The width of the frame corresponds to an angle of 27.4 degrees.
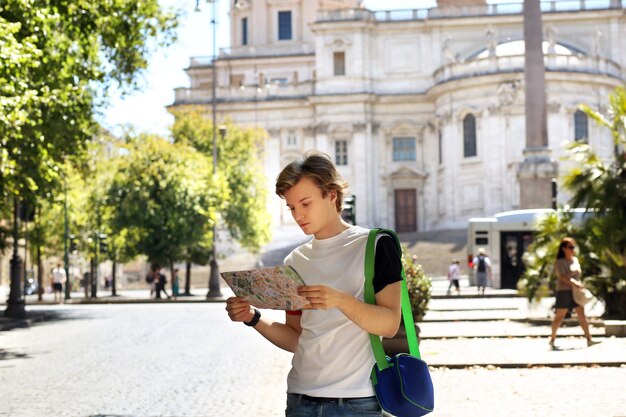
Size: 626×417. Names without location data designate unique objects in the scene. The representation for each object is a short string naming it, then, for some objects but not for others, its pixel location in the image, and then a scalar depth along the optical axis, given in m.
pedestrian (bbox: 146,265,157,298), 54.44
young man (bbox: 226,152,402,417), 4.67
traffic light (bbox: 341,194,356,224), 27.88
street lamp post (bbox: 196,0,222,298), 50.31
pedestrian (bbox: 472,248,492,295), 45.56
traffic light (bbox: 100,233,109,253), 53.42
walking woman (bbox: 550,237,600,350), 19.25
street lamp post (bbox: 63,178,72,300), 52.96
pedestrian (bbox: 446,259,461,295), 46.99
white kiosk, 47.51
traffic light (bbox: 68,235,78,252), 54.06
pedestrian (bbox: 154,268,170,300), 52.50
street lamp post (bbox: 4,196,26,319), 33.44
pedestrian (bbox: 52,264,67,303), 51.38
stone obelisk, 43.09
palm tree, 23.59
